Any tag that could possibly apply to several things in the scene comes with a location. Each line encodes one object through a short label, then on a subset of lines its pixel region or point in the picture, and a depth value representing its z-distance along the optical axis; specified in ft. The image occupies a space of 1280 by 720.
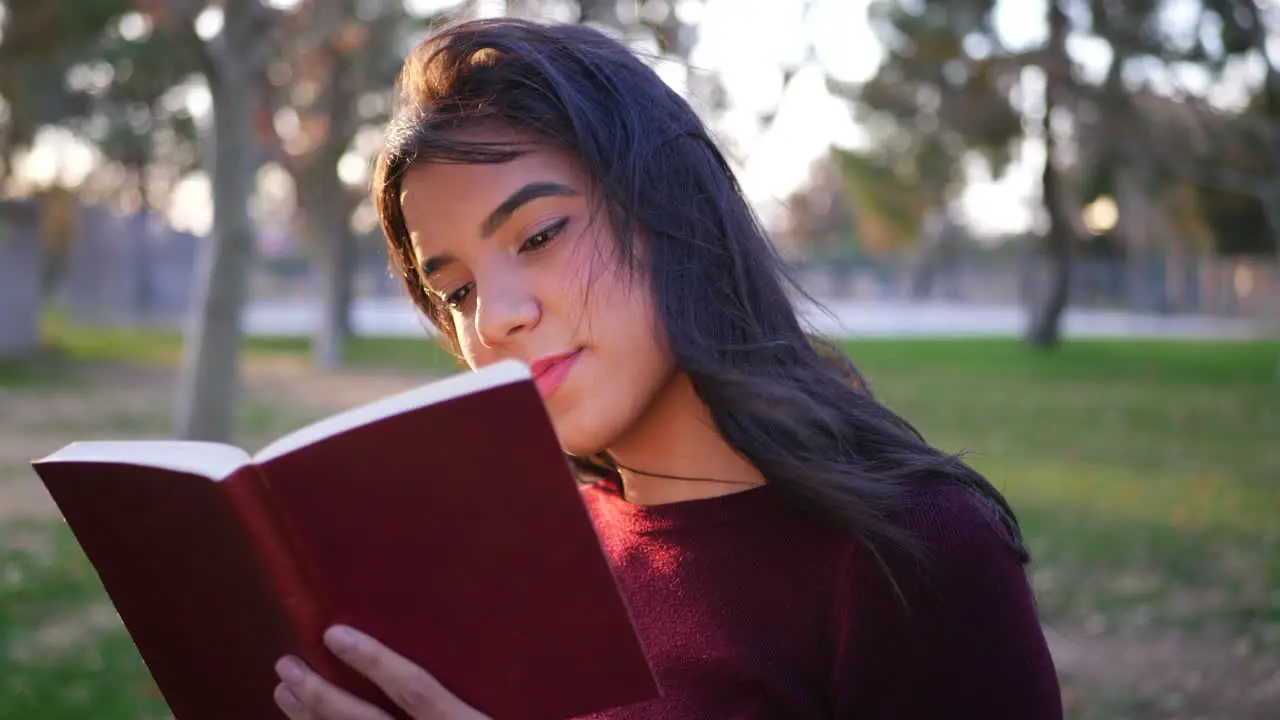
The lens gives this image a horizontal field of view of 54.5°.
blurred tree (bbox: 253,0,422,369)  48.32
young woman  3.57
